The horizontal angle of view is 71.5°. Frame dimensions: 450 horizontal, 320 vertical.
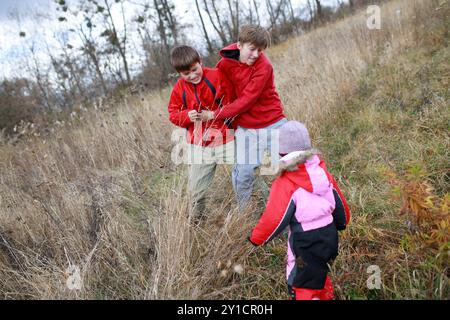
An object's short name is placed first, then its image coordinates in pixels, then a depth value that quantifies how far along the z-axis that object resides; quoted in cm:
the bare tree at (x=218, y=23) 1520
